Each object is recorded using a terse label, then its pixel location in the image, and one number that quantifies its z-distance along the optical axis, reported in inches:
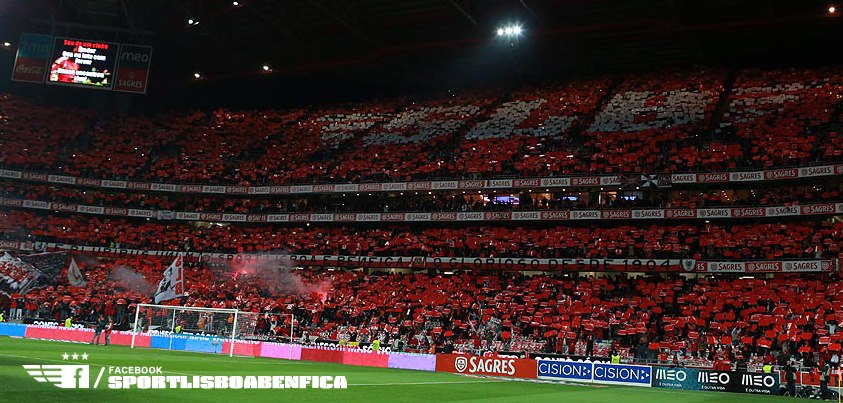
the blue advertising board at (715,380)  999.0
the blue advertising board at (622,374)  1070.4
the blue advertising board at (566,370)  1117.1
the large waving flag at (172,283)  1413.6
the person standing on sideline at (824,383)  960.9
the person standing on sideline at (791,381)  985.5
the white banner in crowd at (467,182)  1542.7
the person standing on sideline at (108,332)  1354.6
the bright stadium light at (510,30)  1708.9
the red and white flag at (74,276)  1877.5
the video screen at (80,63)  1713.8
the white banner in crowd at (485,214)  1544.0
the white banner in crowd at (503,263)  1473.3
